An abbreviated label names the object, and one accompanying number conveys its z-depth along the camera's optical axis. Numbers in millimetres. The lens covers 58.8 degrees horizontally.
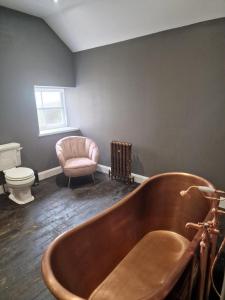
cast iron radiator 3320
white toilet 2664
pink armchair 3223
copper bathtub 1045
